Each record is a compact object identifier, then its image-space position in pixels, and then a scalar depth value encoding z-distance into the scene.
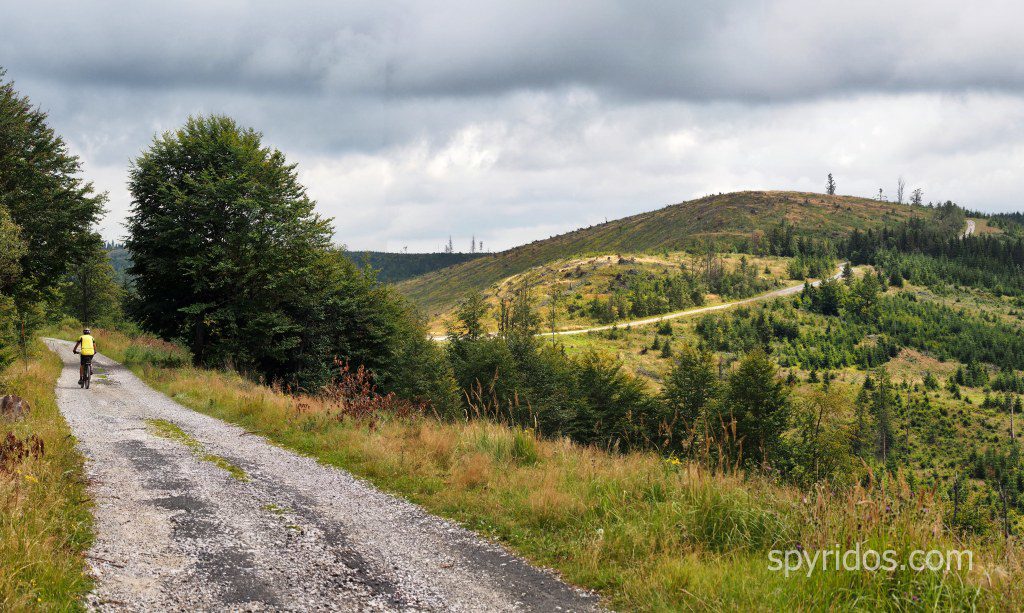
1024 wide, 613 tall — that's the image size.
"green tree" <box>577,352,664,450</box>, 54.12
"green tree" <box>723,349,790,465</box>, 52.06
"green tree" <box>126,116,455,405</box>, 28.31
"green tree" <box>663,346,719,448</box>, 56.25
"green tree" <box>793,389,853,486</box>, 54.06
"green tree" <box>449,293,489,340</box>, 61.50
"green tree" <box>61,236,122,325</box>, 59.78
